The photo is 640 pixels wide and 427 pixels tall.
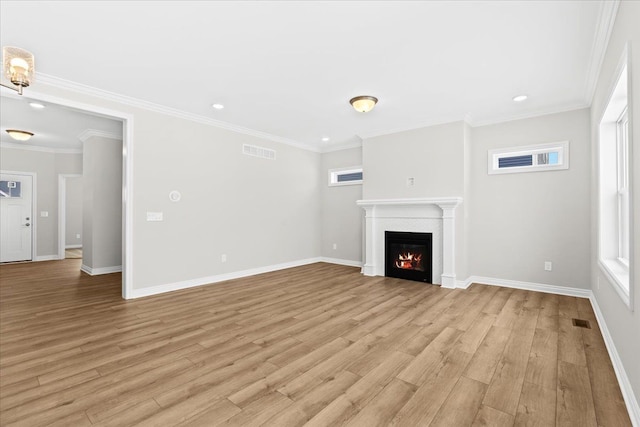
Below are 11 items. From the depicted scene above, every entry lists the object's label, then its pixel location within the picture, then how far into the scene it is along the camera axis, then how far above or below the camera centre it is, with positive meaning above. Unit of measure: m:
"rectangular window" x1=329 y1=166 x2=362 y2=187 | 6.56 +0.91
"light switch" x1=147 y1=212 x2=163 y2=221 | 4.23 -0.03
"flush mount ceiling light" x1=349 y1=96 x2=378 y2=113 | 3.86 +1.51
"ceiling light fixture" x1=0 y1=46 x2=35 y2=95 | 2.38 +1.25
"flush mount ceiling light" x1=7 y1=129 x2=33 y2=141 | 5.63 +1.59
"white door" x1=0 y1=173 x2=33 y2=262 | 6.96 -0.07
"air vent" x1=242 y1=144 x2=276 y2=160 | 5.55 +1.25
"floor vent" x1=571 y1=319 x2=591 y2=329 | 3.02 -1.18
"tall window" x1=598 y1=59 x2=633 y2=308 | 2.76 +0.23
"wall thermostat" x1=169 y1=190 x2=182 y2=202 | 4.47 +0.28
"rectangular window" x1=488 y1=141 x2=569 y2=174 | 4.27 +0.89
